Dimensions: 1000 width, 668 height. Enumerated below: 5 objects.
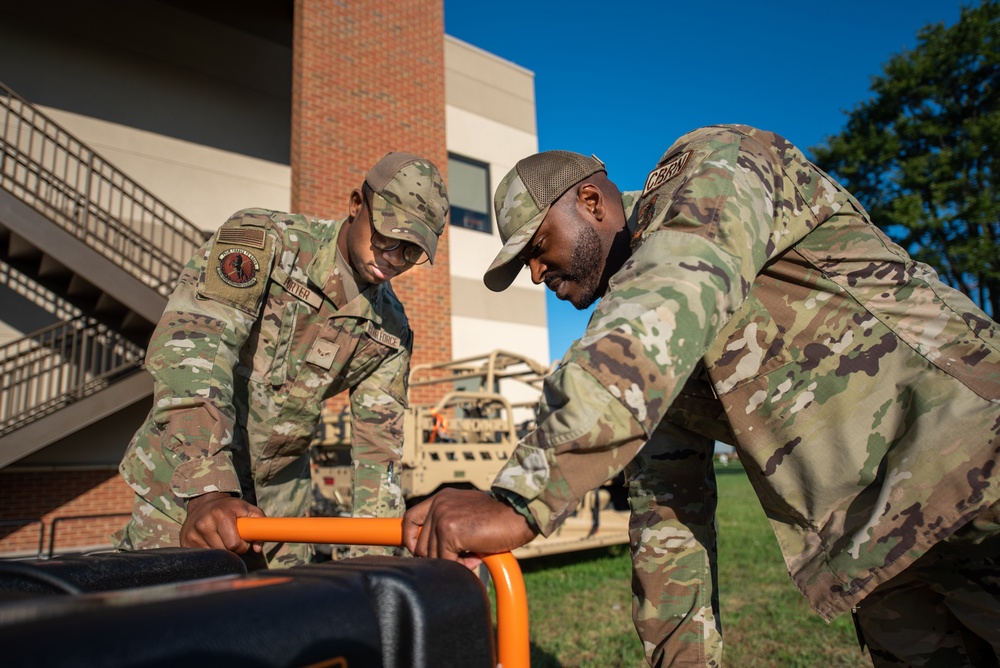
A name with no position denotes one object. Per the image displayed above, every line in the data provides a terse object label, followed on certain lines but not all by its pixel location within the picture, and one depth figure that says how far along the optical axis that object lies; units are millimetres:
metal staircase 7344
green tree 15797
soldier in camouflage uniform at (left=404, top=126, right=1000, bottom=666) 1127
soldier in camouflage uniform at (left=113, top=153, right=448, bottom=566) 2088
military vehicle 5953
